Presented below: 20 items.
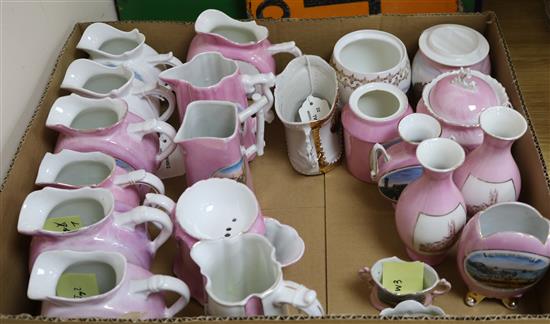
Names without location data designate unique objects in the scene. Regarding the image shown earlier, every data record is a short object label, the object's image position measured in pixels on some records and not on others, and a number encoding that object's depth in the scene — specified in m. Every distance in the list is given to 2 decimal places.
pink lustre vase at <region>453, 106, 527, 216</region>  0.81
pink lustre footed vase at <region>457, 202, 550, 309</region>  0.75
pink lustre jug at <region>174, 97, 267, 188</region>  0.87
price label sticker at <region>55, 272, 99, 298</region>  0.75
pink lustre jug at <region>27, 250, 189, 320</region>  0.72
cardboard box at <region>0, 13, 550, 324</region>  0.82
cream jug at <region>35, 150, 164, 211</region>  0.85
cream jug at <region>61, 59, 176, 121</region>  0.98
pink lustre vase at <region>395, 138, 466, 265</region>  0.80
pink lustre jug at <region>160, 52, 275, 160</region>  0.94
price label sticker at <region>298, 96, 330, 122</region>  1.04
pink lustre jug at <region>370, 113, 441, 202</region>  0.87
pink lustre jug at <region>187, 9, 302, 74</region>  1.03
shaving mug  0.80
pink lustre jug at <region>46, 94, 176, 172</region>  0.89
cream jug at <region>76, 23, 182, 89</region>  1.03
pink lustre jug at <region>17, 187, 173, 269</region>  0.78
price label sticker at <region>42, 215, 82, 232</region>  0.80
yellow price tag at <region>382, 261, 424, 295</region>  0.81
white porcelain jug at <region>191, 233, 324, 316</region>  0.69
